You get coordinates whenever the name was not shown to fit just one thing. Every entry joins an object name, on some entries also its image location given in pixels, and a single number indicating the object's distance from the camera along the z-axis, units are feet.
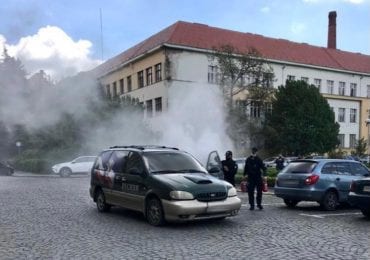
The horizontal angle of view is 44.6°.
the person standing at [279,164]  86.99
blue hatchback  40.86
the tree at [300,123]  147.95
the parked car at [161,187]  30.53
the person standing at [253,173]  40.04
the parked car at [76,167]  103.63
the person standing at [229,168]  47.80
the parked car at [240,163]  91.93
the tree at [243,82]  112.68
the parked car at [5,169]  103.12
